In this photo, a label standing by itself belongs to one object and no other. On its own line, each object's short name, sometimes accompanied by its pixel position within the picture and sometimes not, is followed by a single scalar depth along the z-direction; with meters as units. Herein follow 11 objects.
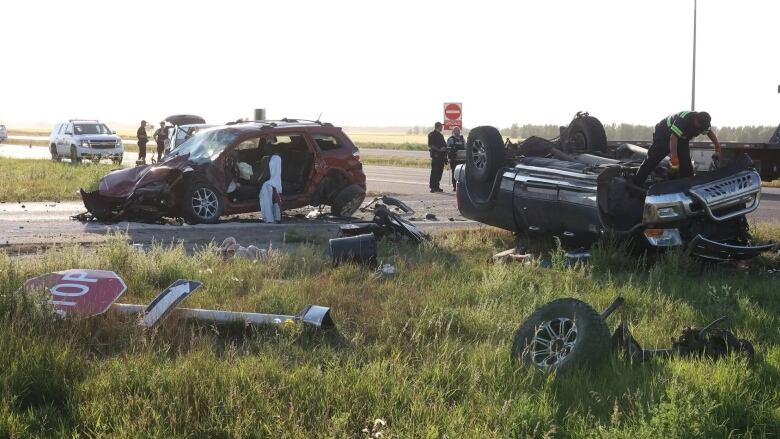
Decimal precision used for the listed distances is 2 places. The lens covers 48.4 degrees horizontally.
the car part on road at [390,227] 10.30
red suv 12.34
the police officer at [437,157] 20.58
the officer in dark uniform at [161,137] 31.08
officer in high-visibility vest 8.83
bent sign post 5.59
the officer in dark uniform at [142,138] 32.28
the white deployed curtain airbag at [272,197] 12.91
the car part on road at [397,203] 14.02
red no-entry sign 30.34
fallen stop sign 5.66
